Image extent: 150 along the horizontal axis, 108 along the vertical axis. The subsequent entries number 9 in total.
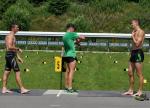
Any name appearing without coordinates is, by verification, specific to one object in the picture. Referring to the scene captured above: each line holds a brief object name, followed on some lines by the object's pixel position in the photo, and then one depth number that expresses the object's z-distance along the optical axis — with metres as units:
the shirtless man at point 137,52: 14.46
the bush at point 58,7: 57.06
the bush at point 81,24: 46.56
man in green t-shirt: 15.30
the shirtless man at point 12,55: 14.99
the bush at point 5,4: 58.71
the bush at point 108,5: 57.22
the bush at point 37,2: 63.01
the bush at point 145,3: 58.99
